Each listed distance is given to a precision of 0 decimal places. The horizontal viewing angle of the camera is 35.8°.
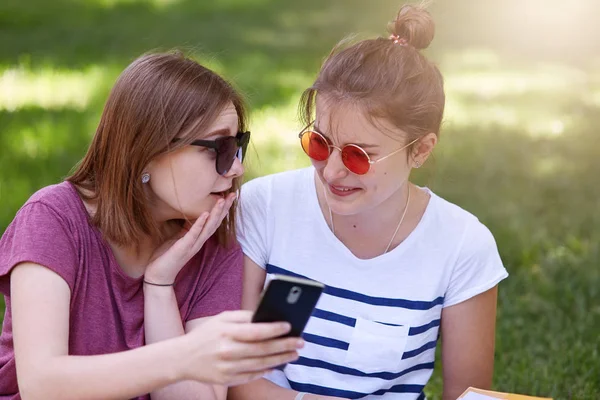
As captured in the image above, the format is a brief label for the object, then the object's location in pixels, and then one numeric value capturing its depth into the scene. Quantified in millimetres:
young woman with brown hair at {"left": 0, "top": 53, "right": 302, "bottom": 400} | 2633
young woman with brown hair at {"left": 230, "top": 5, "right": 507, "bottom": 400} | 3078
